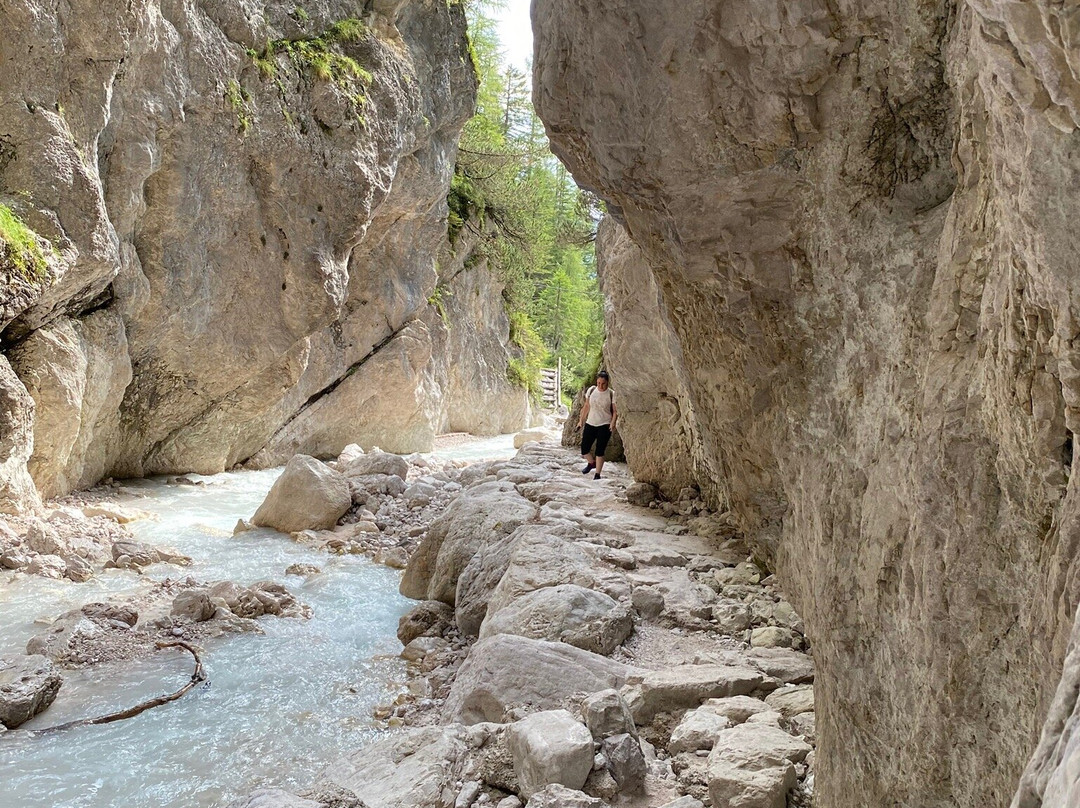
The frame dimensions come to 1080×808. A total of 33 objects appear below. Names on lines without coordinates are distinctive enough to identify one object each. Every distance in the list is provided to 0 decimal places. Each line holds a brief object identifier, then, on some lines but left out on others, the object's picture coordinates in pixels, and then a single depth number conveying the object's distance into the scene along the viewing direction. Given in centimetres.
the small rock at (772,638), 427
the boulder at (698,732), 311
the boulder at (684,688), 345
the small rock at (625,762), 294
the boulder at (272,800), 285
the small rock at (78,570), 675
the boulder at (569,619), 416
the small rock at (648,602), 468
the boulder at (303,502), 926
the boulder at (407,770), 296
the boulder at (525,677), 362
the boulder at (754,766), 263
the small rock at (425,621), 577
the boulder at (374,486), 1040
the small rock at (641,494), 782
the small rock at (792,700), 336
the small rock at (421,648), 543
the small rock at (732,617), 454
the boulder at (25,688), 429
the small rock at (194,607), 605
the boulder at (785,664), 375
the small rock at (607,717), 310
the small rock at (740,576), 525
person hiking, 952
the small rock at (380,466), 1148
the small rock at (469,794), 290
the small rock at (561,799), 263
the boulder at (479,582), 552
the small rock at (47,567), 673
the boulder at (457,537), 639
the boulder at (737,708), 329
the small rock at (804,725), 318
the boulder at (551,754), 282
